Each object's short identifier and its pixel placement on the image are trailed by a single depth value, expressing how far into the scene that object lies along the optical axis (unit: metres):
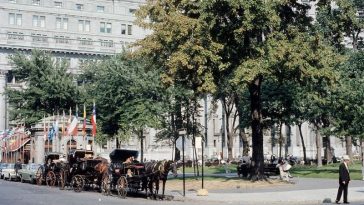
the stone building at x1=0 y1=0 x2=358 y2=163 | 89.88
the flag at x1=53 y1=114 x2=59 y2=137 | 47.59
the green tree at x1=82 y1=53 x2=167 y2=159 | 51.88
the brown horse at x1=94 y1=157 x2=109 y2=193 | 27.70
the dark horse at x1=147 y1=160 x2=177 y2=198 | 24.33
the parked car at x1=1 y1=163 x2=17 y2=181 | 43.62
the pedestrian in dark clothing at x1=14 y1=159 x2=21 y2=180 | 42.38
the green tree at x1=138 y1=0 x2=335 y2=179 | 29.30
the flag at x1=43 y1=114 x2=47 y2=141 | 50.00
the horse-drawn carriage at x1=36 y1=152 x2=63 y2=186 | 33.38
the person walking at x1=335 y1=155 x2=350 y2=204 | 21.03
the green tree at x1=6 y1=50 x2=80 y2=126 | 58.91
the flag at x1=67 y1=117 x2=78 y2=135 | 43.87
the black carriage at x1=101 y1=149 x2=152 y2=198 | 24.91
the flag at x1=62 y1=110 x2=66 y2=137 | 50.97
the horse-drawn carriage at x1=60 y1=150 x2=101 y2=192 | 29.00
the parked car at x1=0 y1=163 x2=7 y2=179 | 46.89
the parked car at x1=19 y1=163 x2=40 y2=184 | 38.16
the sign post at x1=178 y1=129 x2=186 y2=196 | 25.33
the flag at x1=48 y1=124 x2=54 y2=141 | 48.12
